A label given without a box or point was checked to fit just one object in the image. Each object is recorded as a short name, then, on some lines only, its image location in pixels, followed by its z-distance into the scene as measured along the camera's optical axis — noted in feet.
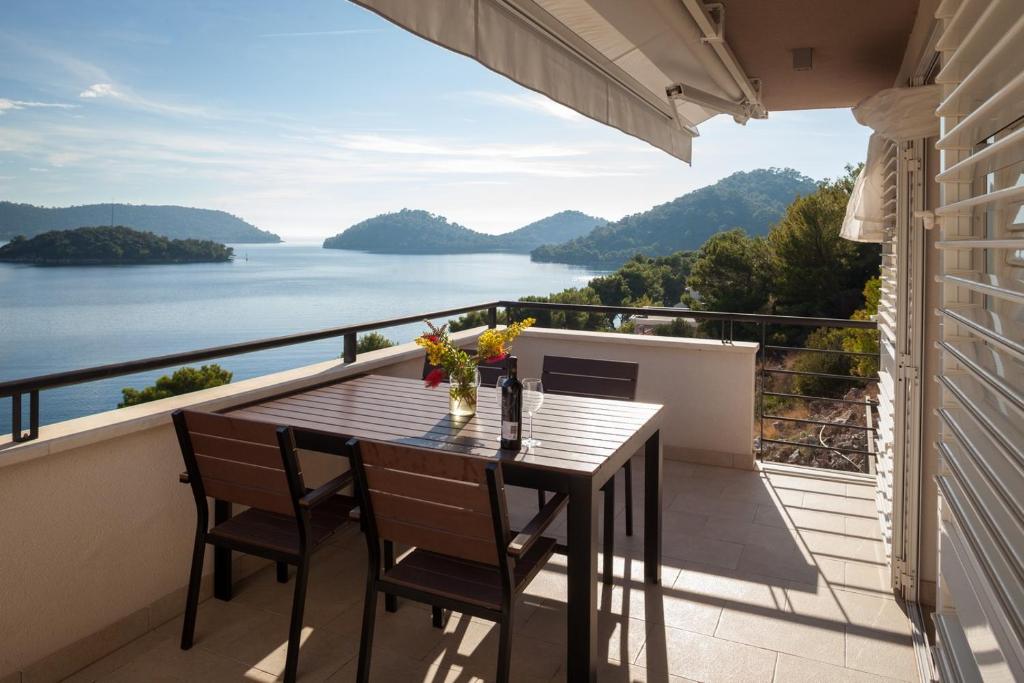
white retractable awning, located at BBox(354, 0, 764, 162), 6.52
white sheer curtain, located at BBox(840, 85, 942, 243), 8.32
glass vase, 9.20
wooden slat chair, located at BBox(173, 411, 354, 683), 7.30
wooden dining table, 7.04
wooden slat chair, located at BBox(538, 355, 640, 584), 12.05
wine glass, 8.20
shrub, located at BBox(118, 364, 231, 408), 50.57
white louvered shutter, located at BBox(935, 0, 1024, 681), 3.11
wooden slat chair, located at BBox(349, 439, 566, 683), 6.21
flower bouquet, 8.83
